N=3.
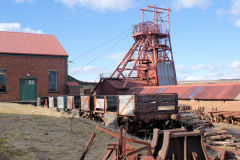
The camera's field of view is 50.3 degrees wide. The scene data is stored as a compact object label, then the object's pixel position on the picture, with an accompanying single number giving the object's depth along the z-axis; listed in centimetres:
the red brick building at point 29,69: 3121
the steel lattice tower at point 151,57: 3731
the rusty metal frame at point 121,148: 554
